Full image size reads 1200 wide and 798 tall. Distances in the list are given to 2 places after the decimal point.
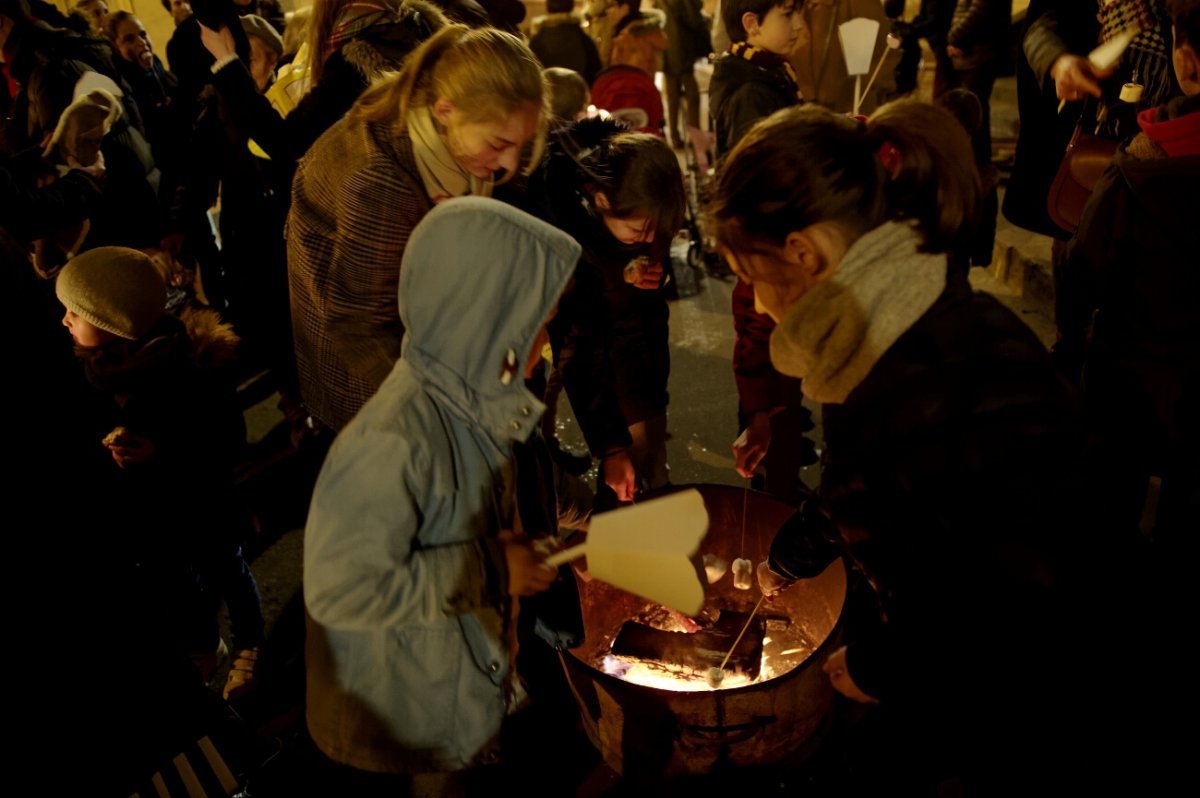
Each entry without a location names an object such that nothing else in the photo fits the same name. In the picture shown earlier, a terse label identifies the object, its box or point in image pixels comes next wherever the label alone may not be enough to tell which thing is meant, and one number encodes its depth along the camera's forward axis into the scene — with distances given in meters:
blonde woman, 2.39
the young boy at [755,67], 3.52
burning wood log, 2.75
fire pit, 2.30
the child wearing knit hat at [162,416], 2.79
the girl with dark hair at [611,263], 2.84
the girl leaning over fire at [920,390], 1.53
